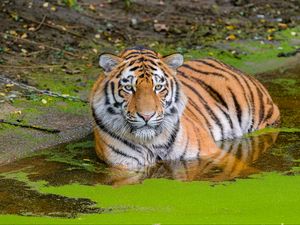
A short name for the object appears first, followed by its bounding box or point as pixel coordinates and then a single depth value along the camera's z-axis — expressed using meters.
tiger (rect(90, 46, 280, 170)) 13.42
